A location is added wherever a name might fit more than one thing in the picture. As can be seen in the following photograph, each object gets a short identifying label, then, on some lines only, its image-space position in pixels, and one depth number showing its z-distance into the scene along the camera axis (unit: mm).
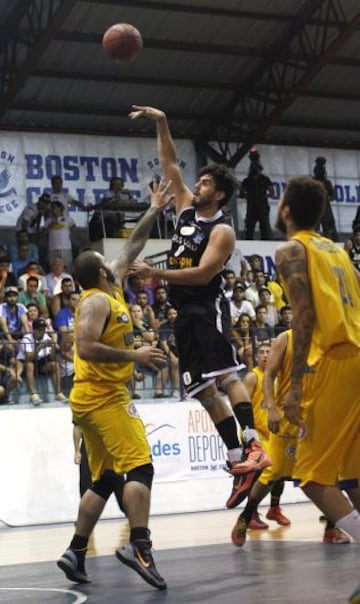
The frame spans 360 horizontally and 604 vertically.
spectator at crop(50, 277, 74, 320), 16938
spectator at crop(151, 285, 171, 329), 17516
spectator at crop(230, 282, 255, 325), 18203
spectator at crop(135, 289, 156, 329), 17047
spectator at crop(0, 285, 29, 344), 15970
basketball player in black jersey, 7832
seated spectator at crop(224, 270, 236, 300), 18516
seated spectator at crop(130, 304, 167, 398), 15563
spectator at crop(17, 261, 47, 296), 17828
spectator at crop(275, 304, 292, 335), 17453
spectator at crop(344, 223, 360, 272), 21234
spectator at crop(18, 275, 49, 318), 17016
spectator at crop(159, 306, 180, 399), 16016
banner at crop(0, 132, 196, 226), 22656
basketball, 9414
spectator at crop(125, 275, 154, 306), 18422
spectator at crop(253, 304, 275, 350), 16484
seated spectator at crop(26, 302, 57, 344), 16078
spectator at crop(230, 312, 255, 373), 16297
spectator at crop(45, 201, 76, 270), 20422
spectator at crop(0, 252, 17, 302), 17625
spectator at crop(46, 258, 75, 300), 18297
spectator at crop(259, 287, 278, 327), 18484
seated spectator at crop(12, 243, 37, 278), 19547
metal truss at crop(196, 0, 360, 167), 22703
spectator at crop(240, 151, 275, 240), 23688
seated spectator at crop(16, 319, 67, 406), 15195
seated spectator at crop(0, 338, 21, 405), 15008
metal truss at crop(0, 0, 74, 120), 19906
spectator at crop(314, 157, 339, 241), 24625
